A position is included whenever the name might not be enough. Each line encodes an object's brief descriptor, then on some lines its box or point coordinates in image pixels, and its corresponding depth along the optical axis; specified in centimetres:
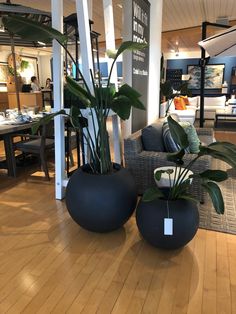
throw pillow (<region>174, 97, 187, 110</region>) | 852
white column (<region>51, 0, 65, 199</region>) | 268
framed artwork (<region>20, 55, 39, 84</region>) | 1251
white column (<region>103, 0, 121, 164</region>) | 329
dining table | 375
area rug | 256
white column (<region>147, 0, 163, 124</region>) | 425
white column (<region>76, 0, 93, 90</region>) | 260
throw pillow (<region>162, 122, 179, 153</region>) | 315
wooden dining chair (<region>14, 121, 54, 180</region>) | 365
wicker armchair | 293
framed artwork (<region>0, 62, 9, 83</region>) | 1133
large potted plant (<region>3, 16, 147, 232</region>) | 220
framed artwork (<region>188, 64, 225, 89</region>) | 1217
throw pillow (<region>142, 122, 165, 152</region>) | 324
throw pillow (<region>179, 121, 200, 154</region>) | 312
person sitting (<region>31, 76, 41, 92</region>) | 1042
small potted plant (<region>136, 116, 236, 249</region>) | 197
